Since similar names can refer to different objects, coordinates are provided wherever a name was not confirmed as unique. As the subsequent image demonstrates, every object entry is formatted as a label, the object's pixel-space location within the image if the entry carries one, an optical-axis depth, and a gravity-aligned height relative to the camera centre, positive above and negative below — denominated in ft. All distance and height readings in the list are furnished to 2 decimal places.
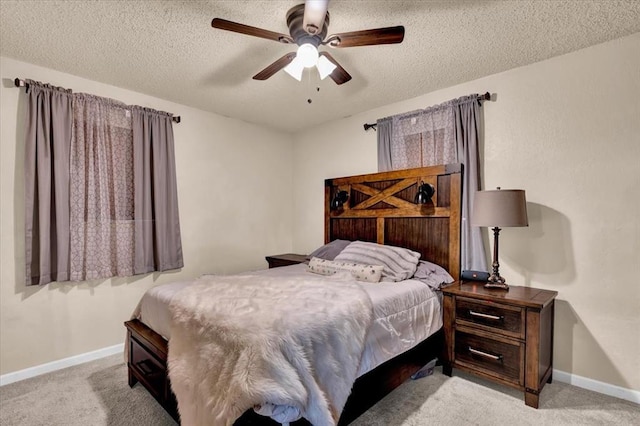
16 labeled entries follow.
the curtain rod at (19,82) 8.10 +3.42
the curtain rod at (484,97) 9.13 +3.29
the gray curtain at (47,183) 8.32 +0.81
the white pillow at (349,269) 8.54 -1.73
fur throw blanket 4.24 -2.22
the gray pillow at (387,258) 8.80 -1.48
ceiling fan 5.49 +3.34
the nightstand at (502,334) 6.92 -3.03
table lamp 7.68 -0.04
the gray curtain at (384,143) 11.23 +2.44
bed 6.28 -1.31
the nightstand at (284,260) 12.41 -2.02
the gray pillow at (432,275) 8.60 -1.90
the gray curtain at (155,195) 10.16 +0.58
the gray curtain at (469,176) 9.14 +0.96
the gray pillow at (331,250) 10.97 -1.44
